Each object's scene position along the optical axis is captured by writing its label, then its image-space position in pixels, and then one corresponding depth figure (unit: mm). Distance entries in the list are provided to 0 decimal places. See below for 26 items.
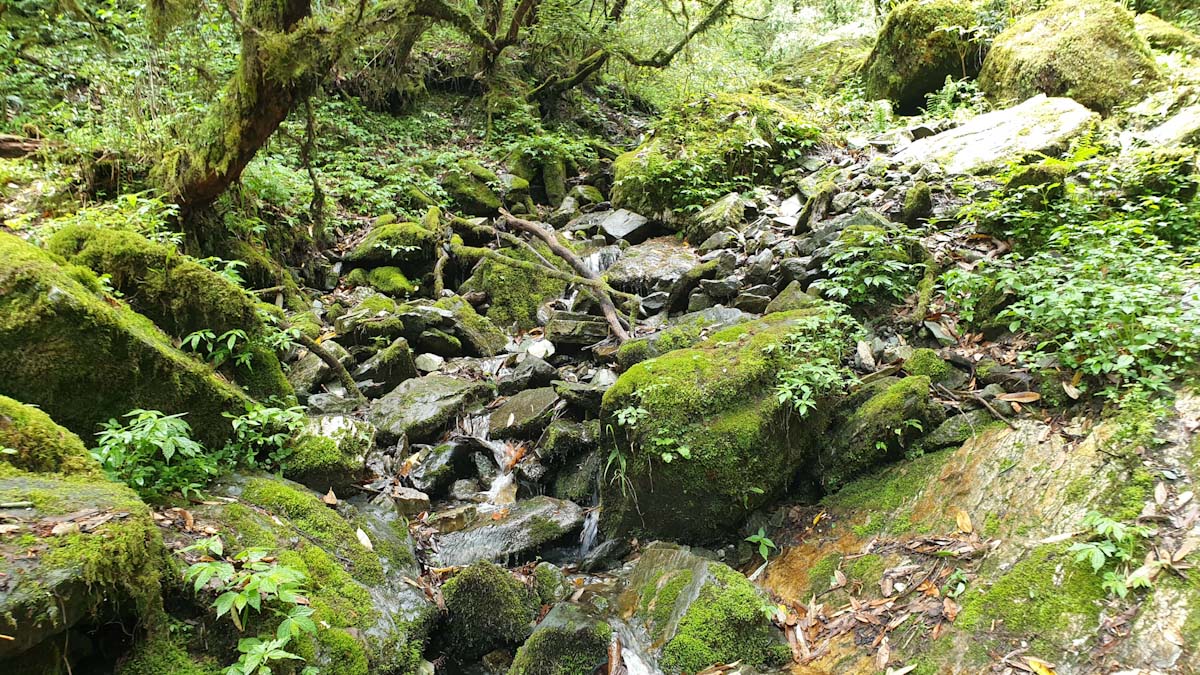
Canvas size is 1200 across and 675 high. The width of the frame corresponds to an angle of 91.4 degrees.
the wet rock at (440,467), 5613
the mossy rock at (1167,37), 9023
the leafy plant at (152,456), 3186
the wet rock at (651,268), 8523
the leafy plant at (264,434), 4125
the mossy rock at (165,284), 4391
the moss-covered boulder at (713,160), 10430
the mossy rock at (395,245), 9547
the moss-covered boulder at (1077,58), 8367
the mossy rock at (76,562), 1965
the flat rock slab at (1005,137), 7383
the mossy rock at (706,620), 3604
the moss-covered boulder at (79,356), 3350
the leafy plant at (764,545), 4398
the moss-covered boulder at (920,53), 10734
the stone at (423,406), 6137
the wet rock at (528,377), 6902
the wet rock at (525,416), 6133
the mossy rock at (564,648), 3547
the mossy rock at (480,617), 3924
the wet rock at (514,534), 4828
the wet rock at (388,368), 6918
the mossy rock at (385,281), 9227
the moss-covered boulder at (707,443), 4578
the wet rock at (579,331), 7379
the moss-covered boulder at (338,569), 3111
